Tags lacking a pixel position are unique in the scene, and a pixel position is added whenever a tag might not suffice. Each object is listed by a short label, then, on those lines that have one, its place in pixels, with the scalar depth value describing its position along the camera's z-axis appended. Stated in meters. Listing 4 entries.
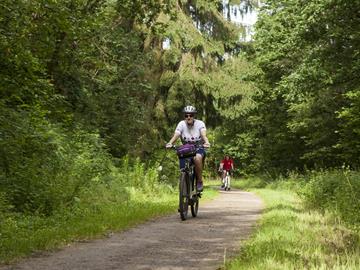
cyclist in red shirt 30.92
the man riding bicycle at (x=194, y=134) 10.54
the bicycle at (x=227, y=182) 30.12
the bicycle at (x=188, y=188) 10.02
